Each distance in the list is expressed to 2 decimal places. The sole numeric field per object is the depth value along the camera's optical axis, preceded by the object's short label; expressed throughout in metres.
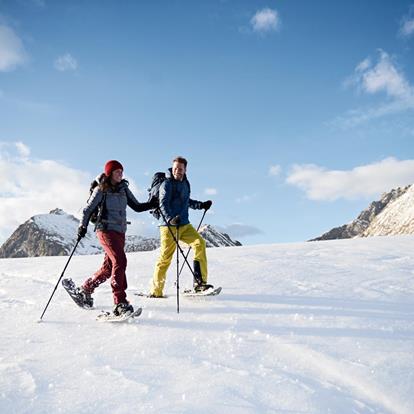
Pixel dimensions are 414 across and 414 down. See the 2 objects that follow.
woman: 5.73
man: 6.74
